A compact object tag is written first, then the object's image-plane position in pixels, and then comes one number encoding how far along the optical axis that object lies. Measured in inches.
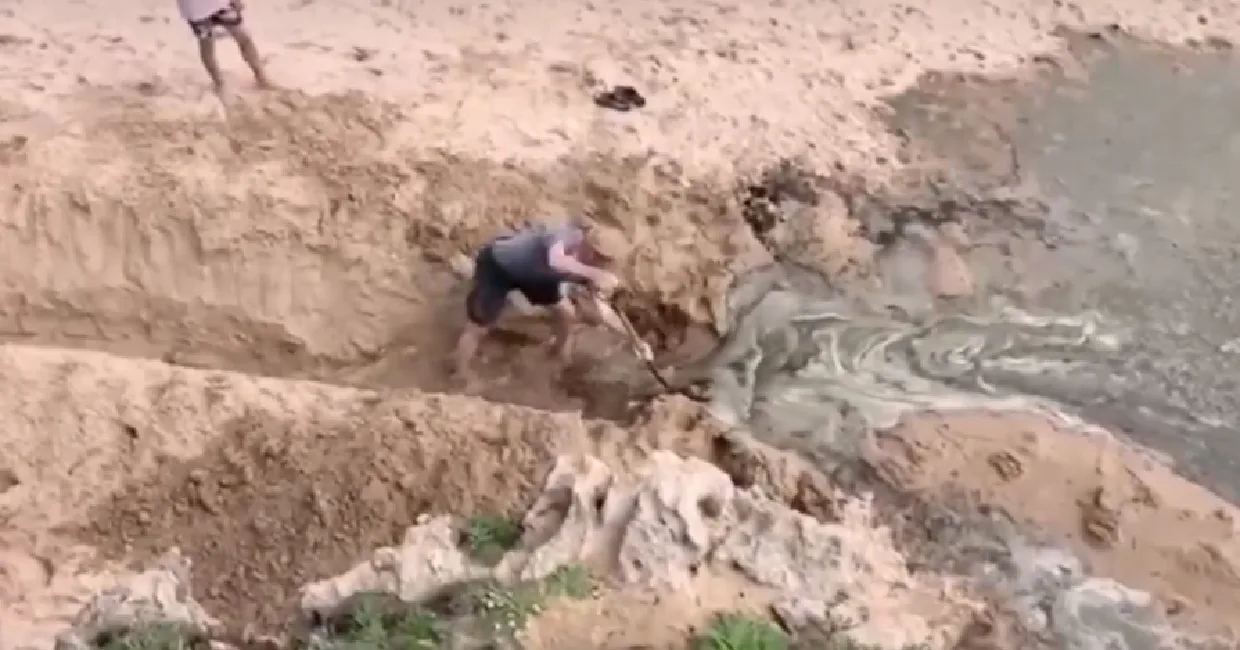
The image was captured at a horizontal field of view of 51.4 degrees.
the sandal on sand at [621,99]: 207.2
